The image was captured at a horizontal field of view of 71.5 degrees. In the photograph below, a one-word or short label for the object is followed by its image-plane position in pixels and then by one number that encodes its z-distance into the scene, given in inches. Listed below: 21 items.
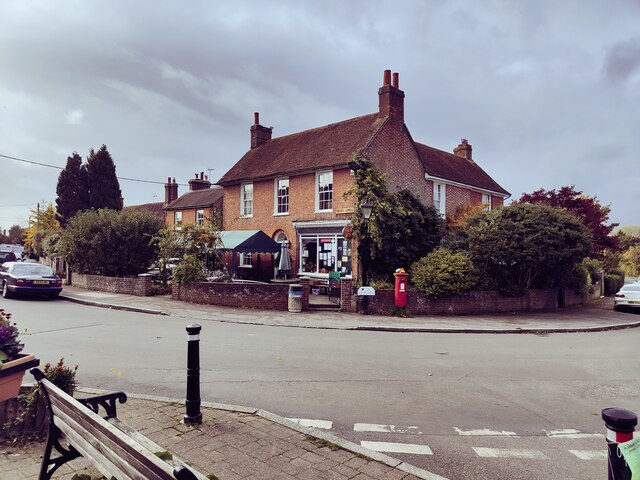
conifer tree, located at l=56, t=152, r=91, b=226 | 1443.2
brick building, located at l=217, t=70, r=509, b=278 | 860.6
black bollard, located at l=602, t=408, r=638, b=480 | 93.2
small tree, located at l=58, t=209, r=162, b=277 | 863.7
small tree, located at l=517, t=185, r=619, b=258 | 932.0
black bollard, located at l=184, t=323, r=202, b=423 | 188.9
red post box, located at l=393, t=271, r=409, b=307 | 621.0
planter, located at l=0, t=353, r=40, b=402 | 154.6
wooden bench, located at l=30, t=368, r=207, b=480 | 93.5
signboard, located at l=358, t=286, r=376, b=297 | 620.1
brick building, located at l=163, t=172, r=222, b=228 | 1341.0
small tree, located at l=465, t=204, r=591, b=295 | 644.1
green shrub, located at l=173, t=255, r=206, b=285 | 708.7
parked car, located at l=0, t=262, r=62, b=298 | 708.7
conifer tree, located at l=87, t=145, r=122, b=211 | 1450.5
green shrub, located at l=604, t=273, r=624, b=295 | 1138.0
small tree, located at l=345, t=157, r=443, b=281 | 731.4
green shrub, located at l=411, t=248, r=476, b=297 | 636.1
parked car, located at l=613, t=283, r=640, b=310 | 746.8
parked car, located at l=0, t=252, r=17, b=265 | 1409.9
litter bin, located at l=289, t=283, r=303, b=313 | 631.8
